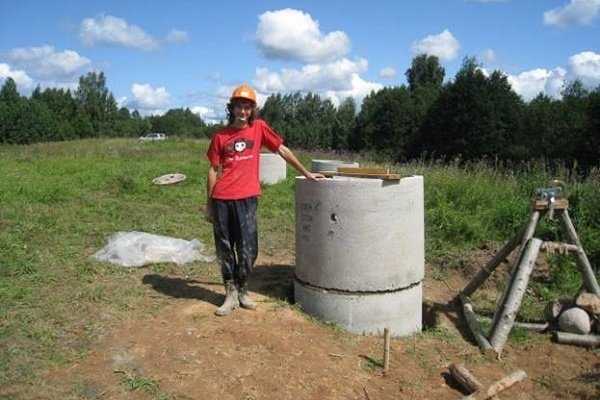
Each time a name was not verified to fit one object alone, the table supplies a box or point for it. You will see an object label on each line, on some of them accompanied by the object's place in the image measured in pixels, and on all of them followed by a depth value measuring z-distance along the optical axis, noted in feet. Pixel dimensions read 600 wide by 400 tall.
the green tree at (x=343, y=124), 169.53
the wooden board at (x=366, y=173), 13.89
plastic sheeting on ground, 18.61
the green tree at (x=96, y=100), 221.66
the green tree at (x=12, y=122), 177.47
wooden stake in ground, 12.42
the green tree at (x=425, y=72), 167.43
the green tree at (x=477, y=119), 93.25
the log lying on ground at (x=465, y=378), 11.76
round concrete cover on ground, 37.03
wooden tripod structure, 14.24
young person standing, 13.89
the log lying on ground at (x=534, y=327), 15.88
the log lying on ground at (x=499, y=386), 11.38
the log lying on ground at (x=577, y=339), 15.05
